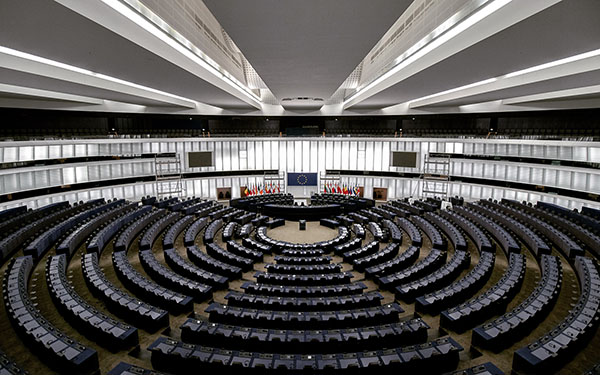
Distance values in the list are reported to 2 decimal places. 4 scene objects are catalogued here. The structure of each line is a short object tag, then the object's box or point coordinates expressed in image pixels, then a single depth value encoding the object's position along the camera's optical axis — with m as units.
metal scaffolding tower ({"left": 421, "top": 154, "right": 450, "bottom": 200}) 30.12
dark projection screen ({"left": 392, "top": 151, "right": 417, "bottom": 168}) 31.58
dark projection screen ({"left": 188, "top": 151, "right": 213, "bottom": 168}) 32.12
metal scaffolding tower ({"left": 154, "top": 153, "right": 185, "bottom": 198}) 30.92
